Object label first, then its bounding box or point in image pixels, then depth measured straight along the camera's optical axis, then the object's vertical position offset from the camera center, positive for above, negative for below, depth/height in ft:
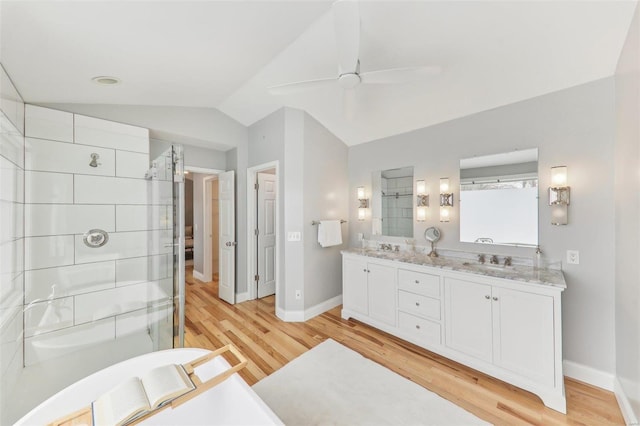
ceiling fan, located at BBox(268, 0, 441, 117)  4.17 +3.17
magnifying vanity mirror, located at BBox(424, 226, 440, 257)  9.35 -0.84
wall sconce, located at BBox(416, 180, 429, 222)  9.77 +0.54
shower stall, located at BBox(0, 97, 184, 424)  6.07 -1.16
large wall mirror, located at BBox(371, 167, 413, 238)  10.41 +0.54
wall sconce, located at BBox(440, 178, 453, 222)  9.14 +0.53
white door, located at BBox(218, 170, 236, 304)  12.31 -1.18
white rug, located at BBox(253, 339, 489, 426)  5.52 -4.52
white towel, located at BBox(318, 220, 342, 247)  10.77 -0.82
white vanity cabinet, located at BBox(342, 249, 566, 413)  5.90 -2.84
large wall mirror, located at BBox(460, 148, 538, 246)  7.54 +0.52
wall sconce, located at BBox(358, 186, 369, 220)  11.86 +0.49
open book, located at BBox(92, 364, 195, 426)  3.46 -2.73
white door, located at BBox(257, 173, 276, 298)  12.68 -1.03
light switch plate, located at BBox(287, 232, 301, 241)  10.44 -0.91
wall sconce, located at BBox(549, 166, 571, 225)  6.84 +0.54
